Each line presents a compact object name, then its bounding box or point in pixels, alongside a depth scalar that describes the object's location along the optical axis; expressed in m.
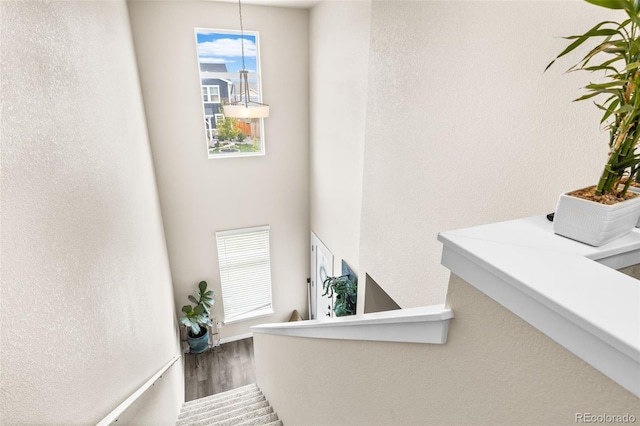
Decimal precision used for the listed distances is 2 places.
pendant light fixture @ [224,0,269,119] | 3.83
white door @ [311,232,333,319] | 5.69
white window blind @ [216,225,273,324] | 6.16
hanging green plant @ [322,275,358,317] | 4.41
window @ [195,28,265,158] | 5.07
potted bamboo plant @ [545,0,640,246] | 0.78
